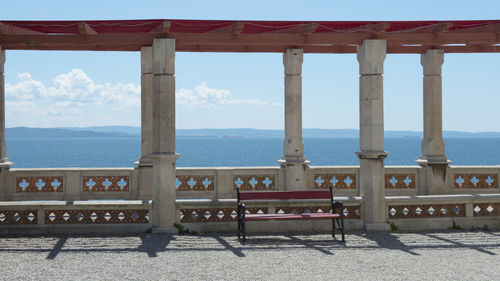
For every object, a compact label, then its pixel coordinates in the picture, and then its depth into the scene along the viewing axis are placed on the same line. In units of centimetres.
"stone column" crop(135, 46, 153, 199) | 1363
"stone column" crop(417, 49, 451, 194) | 1413
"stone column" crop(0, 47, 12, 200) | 1309
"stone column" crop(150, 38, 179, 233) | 1015
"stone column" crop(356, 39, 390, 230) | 1042
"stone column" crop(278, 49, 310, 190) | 1382
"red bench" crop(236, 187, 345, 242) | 938
